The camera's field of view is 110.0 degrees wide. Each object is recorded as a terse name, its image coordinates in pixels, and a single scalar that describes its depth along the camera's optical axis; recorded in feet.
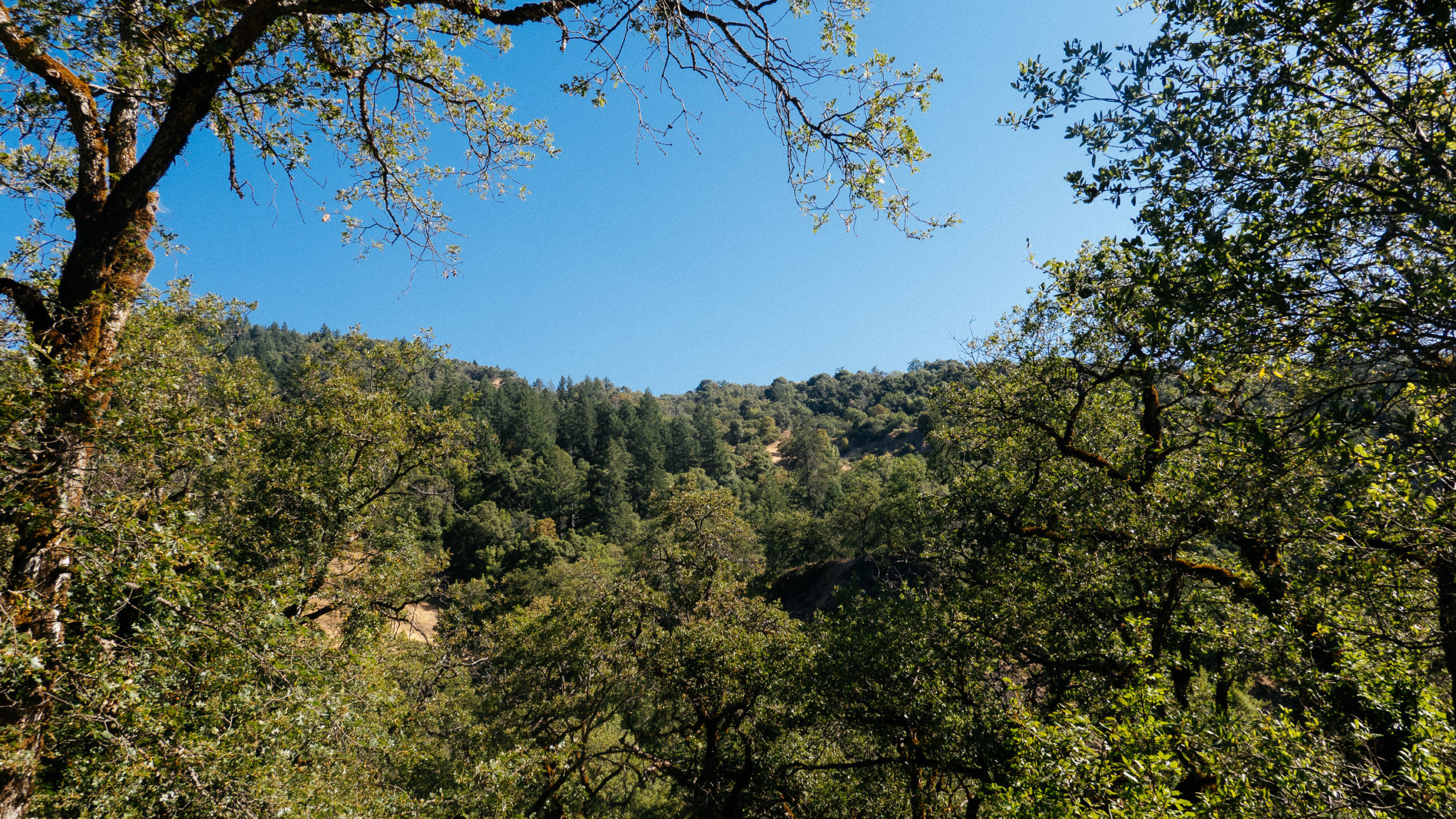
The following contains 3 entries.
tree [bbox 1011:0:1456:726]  10.39
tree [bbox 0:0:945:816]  11.65
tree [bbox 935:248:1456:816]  13.16
